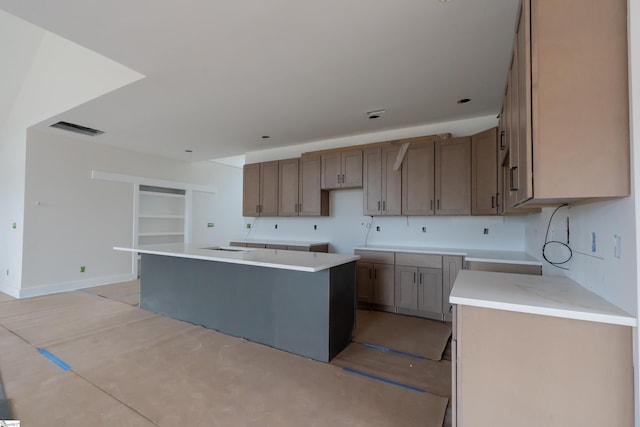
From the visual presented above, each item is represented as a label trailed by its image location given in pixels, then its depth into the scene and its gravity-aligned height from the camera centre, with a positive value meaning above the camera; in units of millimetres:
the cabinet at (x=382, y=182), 4289 +547
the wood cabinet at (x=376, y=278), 4070 -807
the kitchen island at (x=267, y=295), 2707 -795
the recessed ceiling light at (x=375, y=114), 3842 +1381
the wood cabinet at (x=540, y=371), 1204 -641
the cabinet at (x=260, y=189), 5469 +556
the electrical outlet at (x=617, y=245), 1282 -100
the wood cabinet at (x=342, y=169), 4609 +785
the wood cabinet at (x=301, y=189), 4980 +508
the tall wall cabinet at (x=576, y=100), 1229 +515
